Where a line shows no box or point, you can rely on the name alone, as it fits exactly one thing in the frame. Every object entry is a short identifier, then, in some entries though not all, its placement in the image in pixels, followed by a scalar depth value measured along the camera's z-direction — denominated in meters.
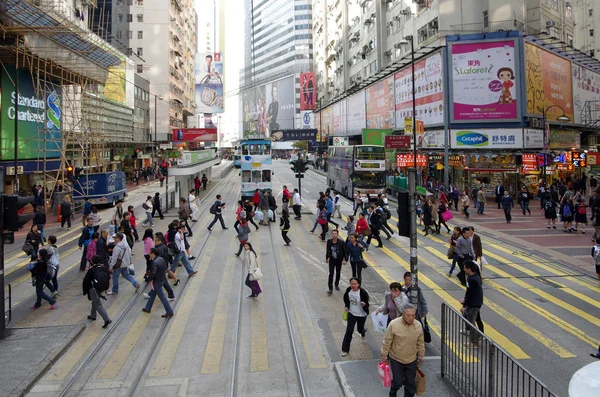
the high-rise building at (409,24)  39.41
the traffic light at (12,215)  9.40
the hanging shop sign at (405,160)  35.35
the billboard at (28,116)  28.77
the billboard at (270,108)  135.12
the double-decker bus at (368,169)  31.88
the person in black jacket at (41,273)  10.98
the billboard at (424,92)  37.50
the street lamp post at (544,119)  32.22
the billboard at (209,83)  92.81
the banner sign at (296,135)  77.00
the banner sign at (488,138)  35.66
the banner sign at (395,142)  25.33
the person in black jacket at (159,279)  10.45
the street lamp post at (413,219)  9.30
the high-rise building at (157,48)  74.00
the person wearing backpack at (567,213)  20.55
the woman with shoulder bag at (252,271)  11.80
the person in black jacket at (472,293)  8.65
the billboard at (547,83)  36.50
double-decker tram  31.92
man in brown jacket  6.32
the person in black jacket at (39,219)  16.92
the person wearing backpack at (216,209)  21.27
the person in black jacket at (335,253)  11.99
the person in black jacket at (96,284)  9.95
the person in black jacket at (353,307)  8.52
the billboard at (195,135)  57.41
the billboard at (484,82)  35.75
